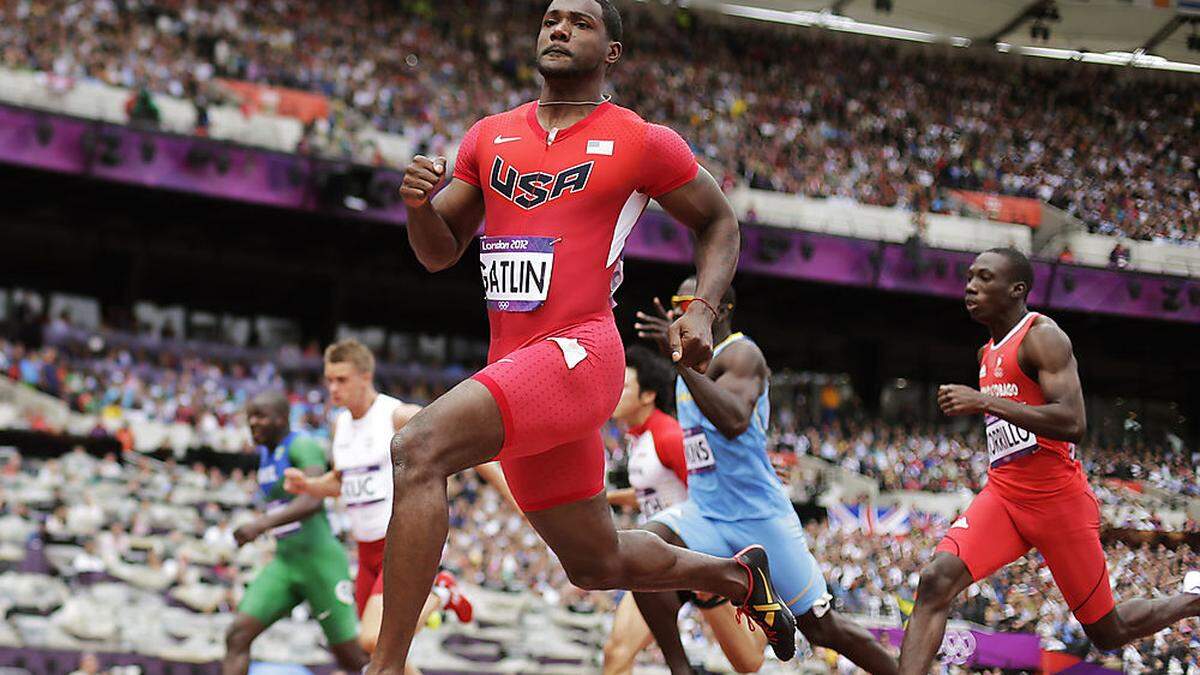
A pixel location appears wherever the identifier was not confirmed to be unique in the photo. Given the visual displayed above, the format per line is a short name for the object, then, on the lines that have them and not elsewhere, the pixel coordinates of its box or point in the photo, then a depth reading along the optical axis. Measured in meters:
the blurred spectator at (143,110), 22.67
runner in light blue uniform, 6.07
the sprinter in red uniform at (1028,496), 5.96
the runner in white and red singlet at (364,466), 7.33
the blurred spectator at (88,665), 9.20
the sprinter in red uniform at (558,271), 3.79
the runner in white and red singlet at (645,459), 7.04
